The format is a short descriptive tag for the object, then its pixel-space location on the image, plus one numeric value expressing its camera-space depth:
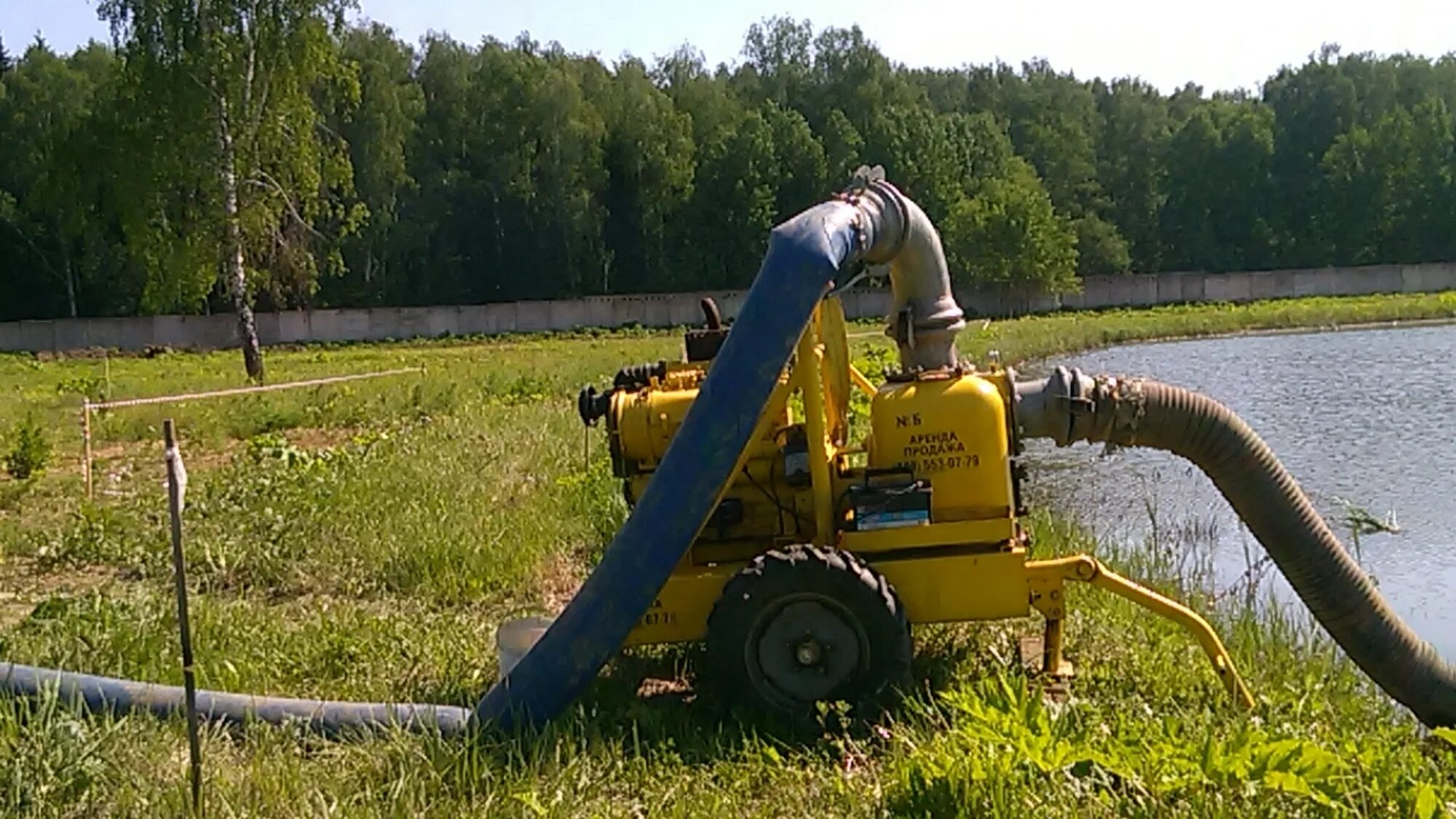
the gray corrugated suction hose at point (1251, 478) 6.04
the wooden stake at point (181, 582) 4.49
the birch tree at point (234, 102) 27.78
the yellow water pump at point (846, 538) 5.45
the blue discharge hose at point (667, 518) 5.27
